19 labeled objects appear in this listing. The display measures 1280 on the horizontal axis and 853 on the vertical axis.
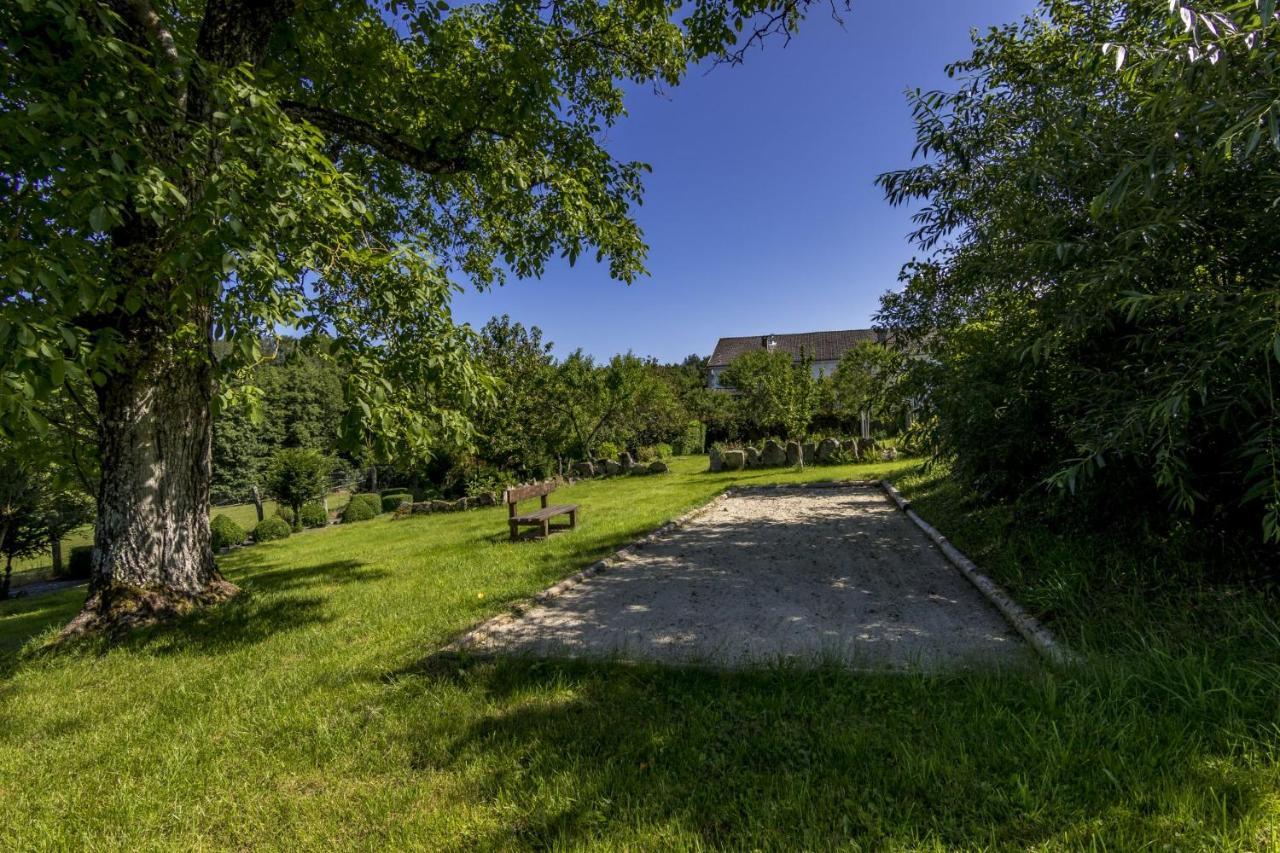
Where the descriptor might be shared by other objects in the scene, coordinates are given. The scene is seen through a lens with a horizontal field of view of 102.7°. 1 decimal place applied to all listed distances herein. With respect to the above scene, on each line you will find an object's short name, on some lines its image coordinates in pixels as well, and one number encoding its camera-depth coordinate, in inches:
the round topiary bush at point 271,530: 548.1
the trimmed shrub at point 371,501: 673.0
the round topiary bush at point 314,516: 638.5
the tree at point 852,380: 739.4
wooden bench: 304.8
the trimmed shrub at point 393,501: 754.2
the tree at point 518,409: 639.1
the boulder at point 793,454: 700.0
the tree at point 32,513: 386.9
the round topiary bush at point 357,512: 655.1
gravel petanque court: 139.3
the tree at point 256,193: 122.6
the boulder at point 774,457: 707.4
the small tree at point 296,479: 624.1
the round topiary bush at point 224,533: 505.0
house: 1624.0
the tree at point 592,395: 677.9
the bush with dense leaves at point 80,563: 475.5
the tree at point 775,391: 716.7
